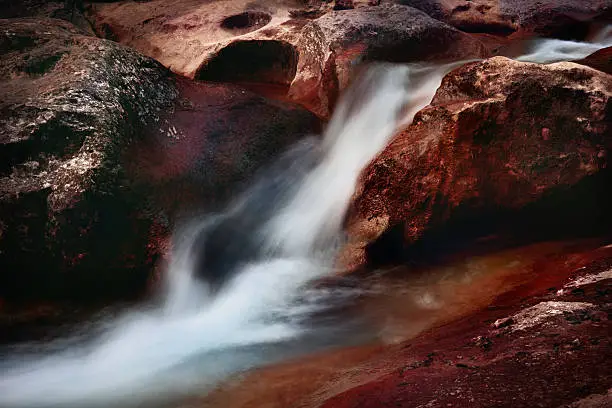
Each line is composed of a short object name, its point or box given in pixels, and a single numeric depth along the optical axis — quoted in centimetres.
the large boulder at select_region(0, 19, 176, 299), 488
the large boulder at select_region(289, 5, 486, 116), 732
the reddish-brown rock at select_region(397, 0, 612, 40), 1005
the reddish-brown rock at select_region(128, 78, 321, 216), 551
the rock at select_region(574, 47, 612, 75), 562
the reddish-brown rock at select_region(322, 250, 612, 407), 246
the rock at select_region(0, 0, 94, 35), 1050
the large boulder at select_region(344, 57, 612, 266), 512
